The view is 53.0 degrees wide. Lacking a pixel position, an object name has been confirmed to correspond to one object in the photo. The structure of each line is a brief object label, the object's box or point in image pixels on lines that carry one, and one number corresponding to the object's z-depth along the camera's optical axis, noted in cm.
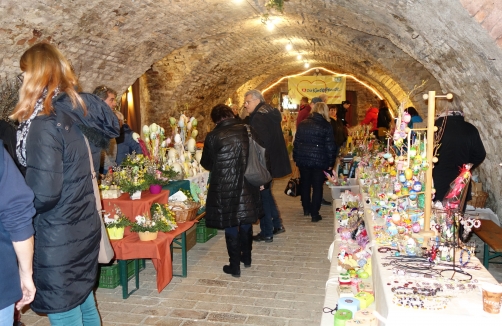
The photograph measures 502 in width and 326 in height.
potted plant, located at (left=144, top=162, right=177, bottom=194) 495
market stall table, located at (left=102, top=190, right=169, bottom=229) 463
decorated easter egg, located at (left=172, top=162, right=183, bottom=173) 565
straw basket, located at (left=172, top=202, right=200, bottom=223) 498
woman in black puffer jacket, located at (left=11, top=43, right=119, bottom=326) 240
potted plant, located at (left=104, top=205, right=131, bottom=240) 438
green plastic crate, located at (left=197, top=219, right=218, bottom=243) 611
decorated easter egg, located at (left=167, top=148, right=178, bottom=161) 579
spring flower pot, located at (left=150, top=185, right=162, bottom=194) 495
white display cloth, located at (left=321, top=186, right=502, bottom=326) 221
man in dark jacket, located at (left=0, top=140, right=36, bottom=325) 197
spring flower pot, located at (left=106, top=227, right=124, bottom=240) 438
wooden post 309
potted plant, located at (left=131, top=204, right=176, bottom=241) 438
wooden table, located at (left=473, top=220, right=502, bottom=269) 454
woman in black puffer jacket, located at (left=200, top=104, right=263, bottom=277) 468
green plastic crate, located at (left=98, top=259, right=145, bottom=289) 454
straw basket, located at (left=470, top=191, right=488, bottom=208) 588
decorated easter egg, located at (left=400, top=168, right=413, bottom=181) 342
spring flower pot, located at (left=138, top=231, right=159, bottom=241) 437
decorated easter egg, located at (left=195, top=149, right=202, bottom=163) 629
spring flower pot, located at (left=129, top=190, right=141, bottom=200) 473
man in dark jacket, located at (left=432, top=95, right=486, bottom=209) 469
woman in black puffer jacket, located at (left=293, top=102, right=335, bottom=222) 704
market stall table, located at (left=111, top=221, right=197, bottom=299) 430
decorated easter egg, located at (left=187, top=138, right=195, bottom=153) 613
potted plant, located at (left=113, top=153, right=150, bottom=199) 475
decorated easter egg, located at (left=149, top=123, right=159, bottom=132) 555
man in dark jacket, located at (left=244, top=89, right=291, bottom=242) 602
